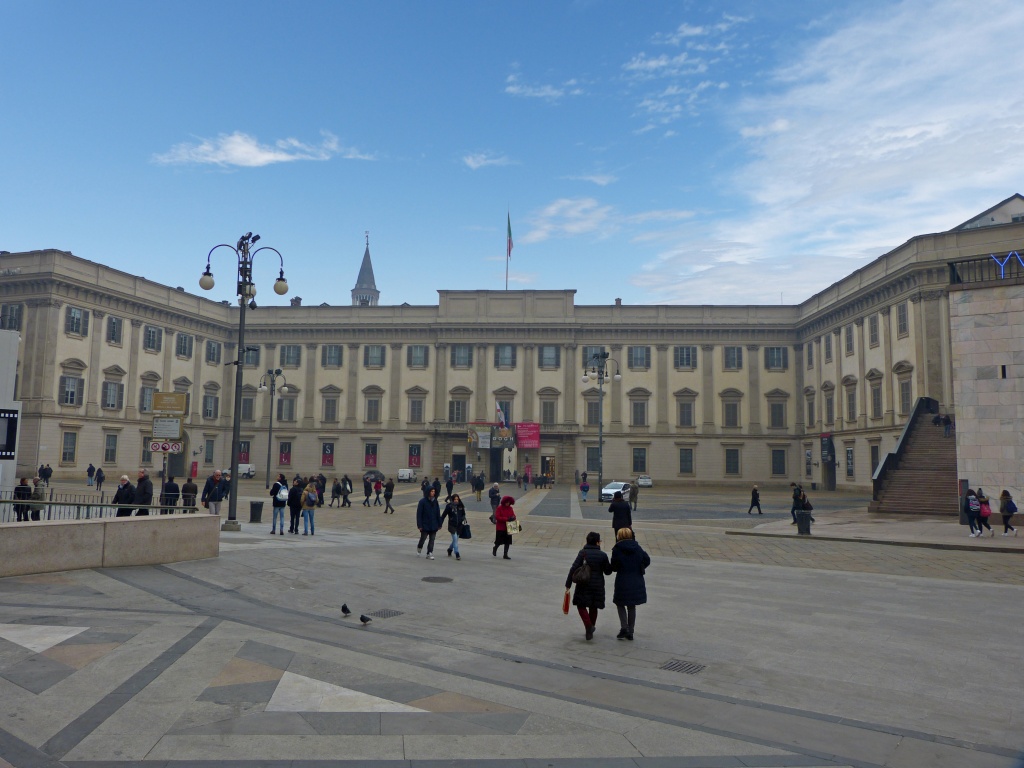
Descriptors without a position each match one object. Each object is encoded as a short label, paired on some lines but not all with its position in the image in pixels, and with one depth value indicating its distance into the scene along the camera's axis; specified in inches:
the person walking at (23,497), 584.7
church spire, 5590.6
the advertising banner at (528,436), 2298.2
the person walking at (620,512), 695.7
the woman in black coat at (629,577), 376.8
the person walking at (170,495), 754.7
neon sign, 1004.6
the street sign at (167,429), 830.5
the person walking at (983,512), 878.4
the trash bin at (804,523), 912.9
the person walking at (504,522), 678.5
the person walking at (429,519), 666.8
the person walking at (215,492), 897.5
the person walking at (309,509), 829.8
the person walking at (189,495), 756.0
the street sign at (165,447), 818.1
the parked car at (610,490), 1533.7
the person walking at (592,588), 372.8
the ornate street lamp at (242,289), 820.0
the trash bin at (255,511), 962.1
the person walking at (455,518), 668.1
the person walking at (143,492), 697.6
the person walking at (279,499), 819.4
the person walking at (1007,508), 887.7
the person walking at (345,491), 1275.8
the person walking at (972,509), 880.9
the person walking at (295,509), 850.8
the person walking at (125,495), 700.0
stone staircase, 1221.7
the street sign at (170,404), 869.8
